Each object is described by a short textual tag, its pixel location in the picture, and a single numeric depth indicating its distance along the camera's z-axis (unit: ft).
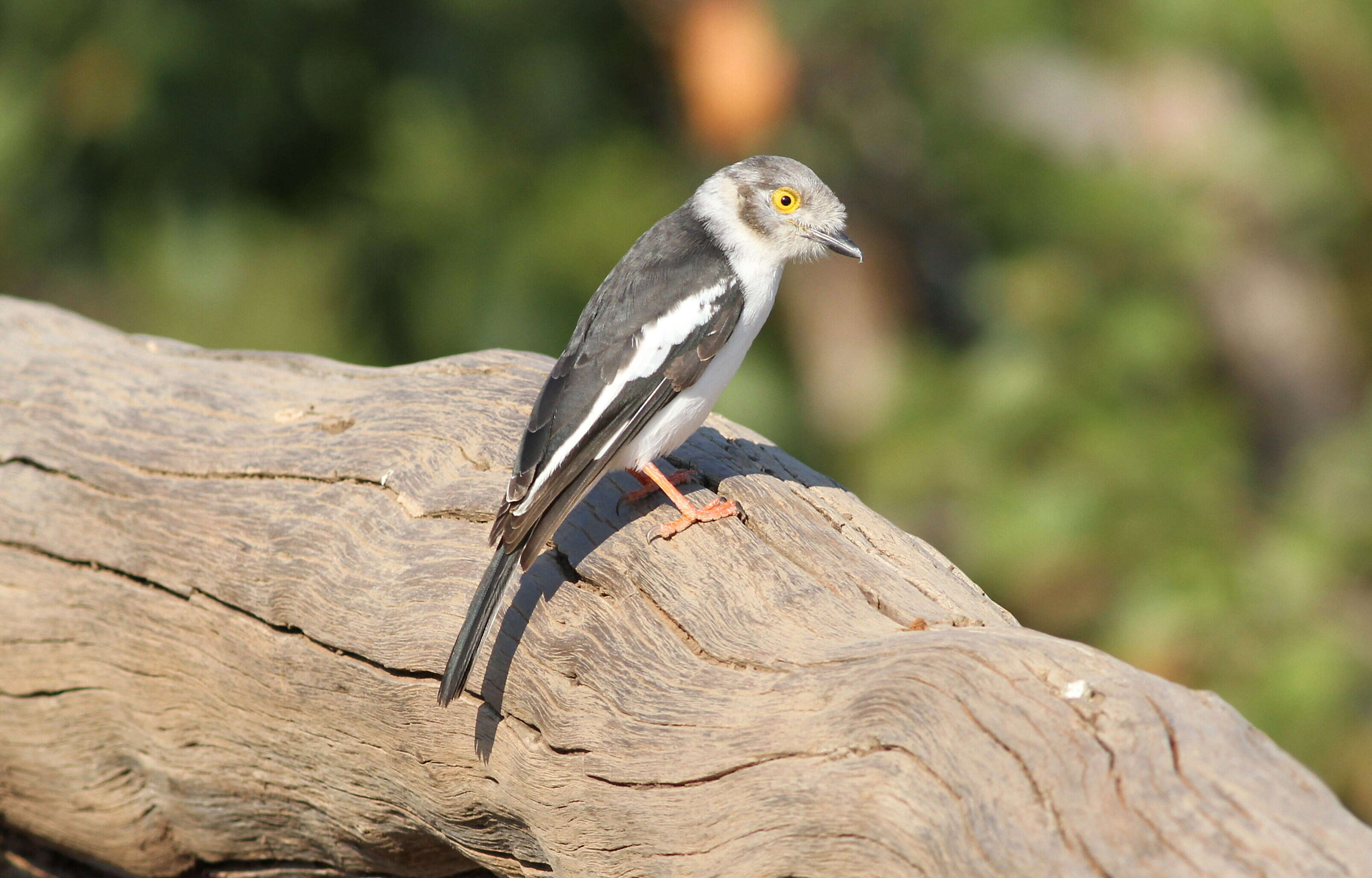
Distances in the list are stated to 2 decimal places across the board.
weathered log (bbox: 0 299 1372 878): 15.53
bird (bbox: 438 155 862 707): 22.17
